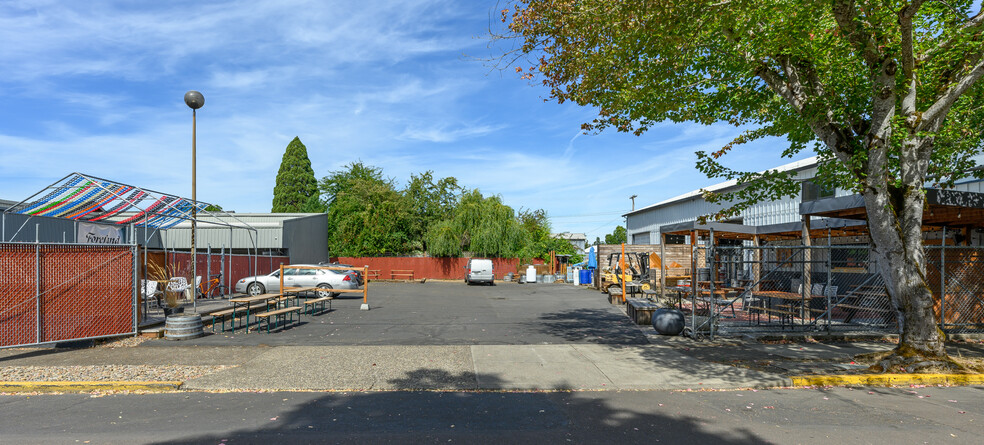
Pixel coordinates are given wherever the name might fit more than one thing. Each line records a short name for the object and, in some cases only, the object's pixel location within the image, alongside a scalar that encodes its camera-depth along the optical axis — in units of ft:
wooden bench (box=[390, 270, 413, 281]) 129.70
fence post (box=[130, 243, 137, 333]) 35.42
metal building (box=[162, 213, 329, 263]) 103.76
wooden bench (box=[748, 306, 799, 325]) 38.42
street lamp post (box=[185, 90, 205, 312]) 44.27
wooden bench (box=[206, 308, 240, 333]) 39.97
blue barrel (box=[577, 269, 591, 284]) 109.91
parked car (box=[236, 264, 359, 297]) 71.51
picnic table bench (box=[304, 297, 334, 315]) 49.93
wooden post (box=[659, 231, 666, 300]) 63.05
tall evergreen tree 200.54
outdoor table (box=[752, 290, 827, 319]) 36.60
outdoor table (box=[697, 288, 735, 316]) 35.01
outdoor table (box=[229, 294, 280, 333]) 40.65
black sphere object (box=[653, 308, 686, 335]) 38.11
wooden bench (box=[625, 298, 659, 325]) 44.91
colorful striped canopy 41.74
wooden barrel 35.96
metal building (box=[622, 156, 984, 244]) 78.64
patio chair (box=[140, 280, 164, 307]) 47.76
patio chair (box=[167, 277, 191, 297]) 48.83
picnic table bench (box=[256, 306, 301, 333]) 39.22
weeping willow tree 126.41
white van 110.52
